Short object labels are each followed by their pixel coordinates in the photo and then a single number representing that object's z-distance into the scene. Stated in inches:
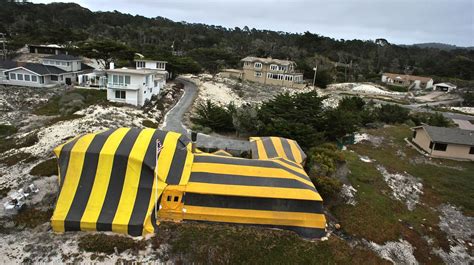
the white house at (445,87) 3348.9
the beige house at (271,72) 2620.6
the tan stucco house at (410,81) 3602.4
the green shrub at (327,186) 725.9
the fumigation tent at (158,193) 564.4
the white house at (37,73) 1658.5
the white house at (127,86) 1320.1
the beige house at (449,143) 1119.6
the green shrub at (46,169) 708.7
